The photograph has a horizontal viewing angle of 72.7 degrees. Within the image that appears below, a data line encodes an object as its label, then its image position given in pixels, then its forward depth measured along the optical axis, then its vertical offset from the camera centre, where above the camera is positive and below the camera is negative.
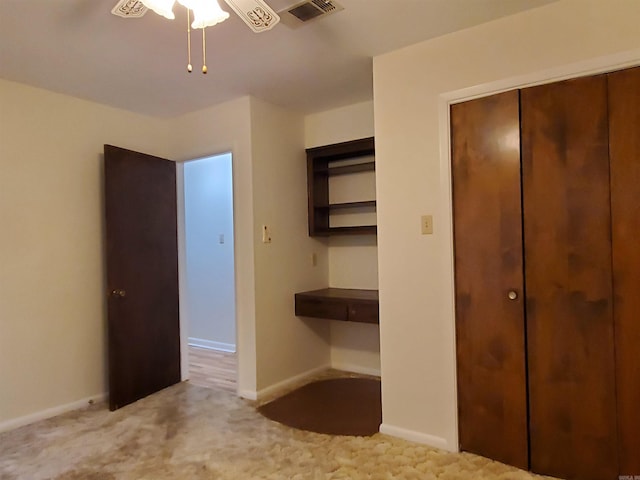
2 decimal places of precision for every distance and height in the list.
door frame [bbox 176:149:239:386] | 3.94 -0.28
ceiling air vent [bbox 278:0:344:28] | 2.04 +1.12
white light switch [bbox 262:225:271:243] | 3.49 +0.06
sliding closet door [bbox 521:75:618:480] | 2.06 -0.22
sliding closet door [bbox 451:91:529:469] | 2.26 -0.22
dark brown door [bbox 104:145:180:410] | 3.29 -0.24
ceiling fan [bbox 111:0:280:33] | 1.65 +0.92
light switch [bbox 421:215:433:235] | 2.51 +0.08
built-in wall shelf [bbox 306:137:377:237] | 3.73 +0.56
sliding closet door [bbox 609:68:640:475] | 1.98 -0.07
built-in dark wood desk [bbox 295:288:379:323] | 3.29 -0.51
